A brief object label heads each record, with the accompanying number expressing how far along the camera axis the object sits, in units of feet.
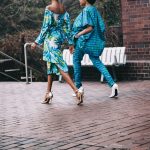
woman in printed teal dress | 27.04
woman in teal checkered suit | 28.22
